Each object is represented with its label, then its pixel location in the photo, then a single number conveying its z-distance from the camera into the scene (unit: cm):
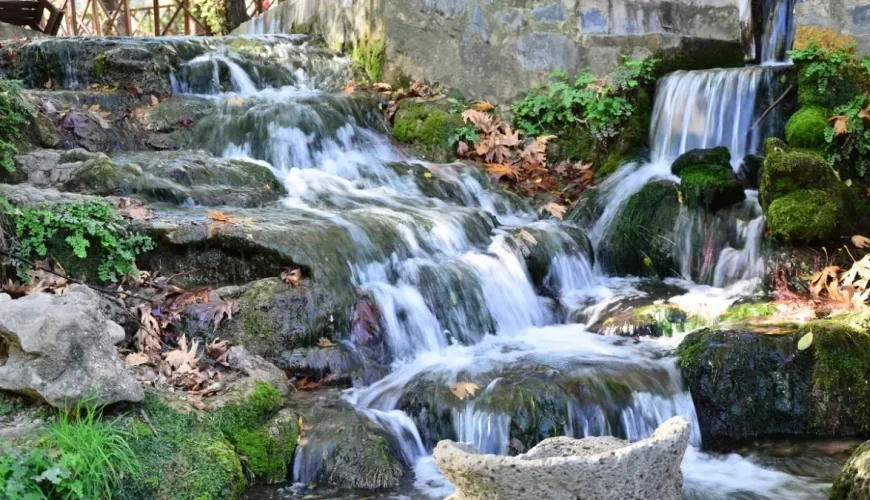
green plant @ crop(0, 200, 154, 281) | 514
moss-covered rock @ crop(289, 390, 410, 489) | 421
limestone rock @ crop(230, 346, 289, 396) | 481
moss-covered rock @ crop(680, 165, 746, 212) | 728
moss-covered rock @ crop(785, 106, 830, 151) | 725
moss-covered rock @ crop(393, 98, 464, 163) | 916
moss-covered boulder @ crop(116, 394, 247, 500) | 370
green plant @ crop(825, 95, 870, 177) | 704
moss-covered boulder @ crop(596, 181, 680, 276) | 746
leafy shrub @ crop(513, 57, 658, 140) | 878
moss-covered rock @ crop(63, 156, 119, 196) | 624
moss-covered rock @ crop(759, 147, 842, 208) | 664
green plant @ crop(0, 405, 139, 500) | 329
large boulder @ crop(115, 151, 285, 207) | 648
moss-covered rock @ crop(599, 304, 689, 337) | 605
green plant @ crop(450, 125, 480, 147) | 909
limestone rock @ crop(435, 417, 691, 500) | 235
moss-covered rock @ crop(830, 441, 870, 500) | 324
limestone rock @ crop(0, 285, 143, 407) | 371
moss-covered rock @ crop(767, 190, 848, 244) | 648
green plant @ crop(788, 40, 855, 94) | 746
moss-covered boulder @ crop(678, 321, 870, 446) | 500
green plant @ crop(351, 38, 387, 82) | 1006
